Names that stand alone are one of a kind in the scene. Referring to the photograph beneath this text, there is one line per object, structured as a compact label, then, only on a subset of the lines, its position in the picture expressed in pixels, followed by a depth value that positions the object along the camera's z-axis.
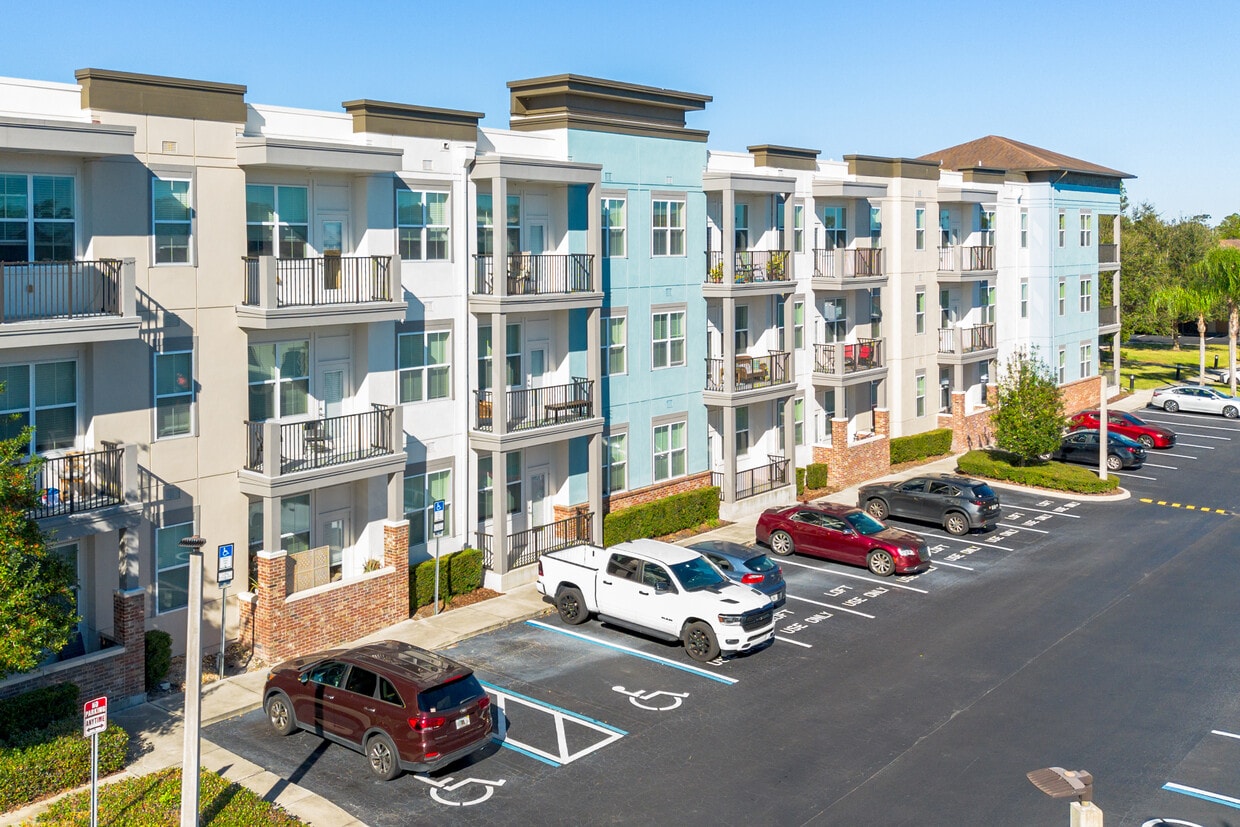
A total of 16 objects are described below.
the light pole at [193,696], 14.90
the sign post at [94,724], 15.20
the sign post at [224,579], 21.03
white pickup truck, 22.77
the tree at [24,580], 16.02
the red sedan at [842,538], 29.05
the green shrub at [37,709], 17.91
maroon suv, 17.28
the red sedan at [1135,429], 46.75
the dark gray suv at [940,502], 33.25
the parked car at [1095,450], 42.59
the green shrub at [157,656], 20.83
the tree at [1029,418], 39.41
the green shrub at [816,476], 38.00
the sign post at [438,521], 25.33
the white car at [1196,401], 54.44
